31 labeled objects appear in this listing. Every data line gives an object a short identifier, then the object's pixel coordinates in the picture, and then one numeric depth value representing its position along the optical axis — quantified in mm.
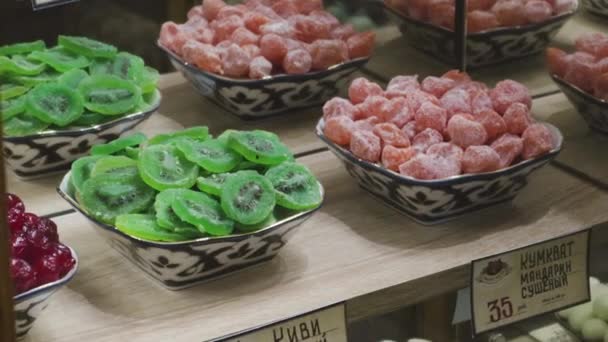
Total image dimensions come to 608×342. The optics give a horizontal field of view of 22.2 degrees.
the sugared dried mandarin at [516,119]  995
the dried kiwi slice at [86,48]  1095
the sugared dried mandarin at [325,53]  1119
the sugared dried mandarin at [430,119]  997
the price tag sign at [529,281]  924
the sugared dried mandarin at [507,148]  974
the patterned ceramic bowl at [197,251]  886
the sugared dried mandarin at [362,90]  1041
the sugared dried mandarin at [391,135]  983
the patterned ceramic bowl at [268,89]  1105
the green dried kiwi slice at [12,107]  1017
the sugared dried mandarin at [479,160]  959
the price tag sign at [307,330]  844
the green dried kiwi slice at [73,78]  1046
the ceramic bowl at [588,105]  1083
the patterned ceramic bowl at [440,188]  959
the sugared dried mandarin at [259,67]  1095
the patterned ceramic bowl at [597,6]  1292
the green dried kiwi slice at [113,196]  908
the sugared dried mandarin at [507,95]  1014
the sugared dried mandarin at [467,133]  977
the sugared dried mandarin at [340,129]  1000
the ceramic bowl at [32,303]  831
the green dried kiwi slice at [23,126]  1015
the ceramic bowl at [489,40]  1212
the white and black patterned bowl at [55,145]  1017
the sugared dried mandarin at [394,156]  971
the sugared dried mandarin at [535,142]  981
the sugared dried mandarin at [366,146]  981
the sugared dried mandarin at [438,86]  1045
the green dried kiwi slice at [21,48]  1084
